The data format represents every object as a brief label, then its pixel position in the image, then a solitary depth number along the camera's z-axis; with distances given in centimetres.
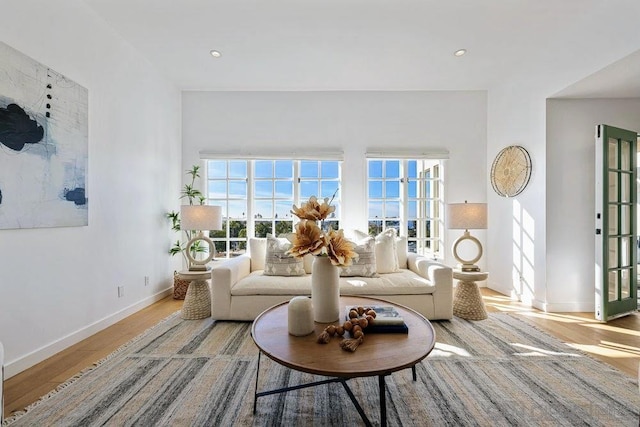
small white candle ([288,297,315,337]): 159
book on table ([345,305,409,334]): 163
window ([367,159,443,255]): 441
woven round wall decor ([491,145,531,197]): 363
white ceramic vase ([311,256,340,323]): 176
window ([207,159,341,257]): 442
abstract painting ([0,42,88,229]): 198
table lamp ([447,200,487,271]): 322
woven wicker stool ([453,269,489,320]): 304
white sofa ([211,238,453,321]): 290
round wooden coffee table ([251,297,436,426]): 125
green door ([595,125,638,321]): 301
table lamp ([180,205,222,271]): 326
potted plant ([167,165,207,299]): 381
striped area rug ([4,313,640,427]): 159
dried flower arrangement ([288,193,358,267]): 166
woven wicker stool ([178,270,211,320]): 307
